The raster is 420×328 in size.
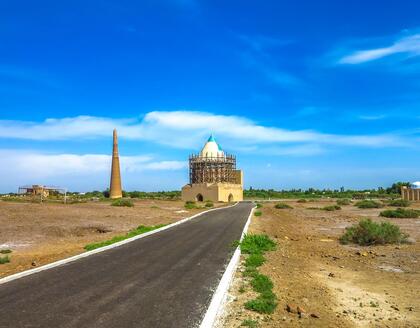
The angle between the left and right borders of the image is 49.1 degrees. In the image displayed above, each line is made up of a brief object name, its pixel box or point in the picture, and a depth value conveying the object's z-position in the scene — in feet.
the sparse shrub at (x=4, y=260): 44.67
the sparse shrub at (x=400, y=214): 125.80
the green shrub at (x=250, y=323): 23.75
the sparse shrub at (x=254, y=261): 43.48
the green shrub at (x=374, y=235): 64.85
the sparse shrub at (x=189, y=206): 166.71
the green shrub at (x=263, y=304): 26.81
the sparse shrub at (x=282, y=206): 183.05
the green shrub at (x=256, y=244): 53.07
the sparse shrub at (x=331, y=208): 170.74
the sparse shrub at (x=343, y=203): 218.71
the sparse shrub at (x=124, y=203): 157.04
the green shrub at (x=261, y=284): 32.36
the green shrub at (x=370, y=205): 186.94
